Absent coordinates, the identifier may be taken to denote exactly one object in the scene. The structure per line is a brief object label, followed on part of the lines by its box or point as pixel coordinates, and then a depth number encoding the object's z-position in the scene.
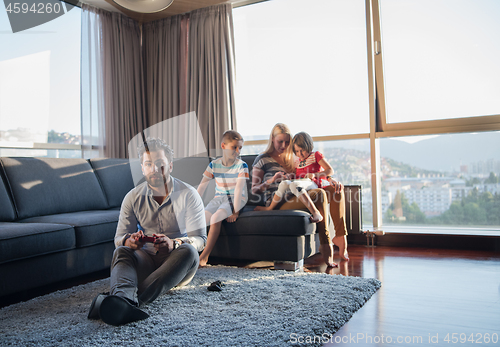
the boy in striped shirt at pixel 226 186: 2.73
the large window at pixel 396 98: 3.40
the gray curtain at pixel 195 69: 4.30
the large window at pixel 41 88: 3.54
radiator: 3.62
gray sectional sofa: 2.06
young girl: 2.66
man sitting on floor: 1.74
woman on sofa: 2.72
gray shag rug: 1.44
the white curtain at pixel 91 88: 4.12
